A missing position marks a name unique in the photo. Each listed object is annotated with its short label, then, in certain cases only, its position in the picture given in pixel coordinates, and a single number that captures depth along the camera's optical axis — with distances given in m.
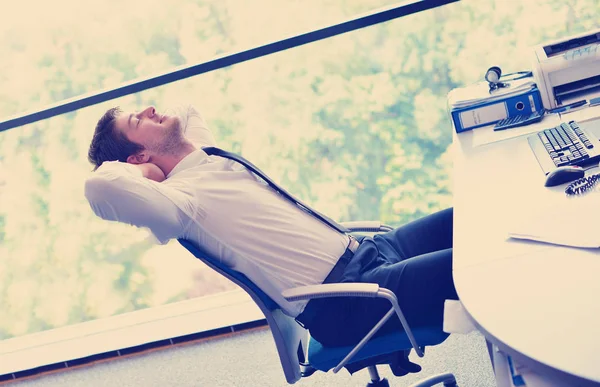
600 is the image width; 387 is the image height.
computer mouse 1.56
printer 2.24
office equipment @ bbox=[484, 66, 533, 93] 2.43
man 1.68
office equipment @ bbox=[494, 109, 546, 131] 2.18
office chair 1.63
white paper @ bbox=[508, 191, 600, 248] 1.26
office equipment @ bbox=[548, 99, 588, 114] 2.18
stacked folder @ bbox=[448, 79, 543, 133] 2.28
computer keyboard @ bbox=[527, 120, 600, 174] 1.66
